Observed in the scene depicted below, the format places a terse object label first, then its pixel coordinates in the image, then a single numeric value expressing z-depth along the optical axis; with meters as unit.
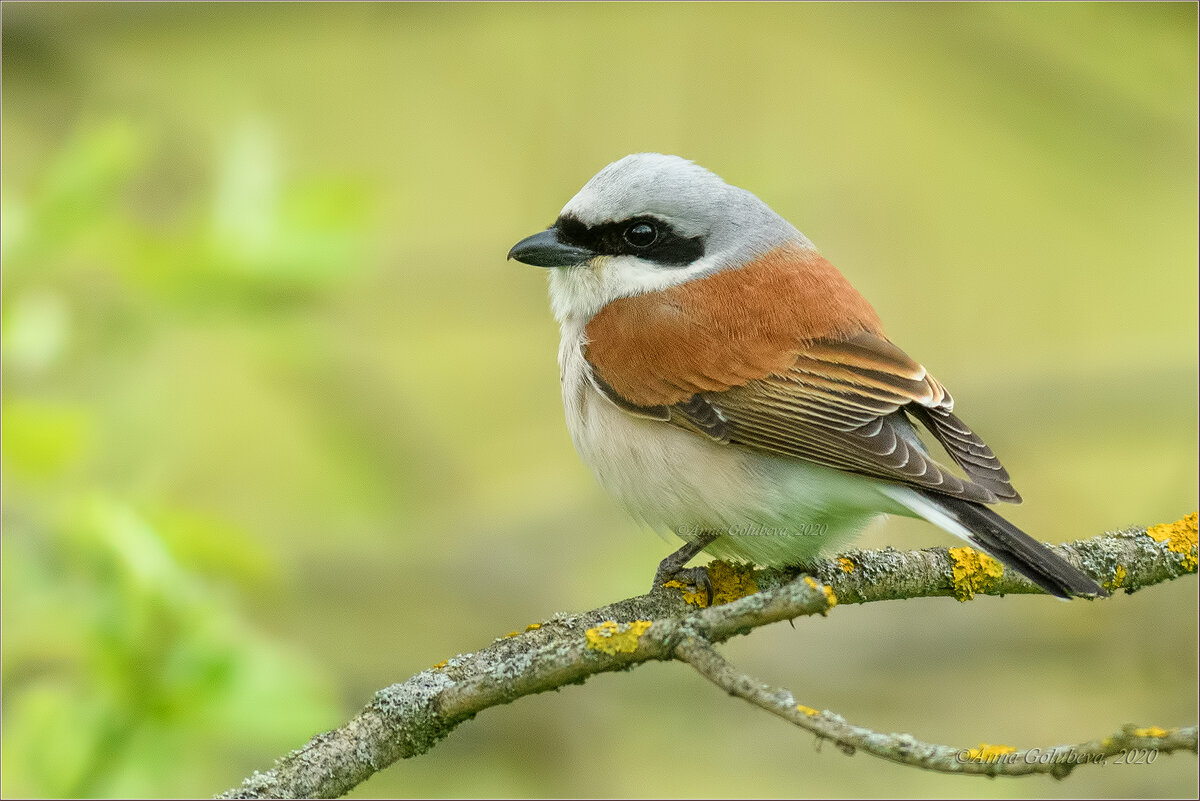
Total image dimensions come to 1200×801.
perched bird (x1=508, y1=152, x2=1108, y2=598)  3.38
